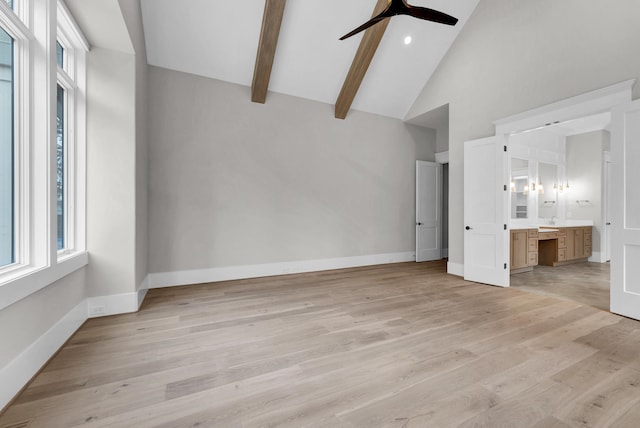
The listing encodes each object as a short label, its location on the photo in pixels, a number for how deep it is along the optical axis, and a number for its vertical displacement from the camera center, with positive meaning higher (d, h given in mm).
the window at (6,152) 1858 +388
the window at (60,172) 2768 +378
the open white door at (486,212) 4305 +22
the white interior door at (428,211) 6582 +50
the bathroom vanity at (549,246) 5180 -636
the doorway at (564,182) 6180 +724
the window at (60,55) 2744 +1493
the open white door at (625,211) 2975 +34
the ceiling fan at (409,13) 2915 +2097
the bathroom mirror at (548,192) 6660 +510
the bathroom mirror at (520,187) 6340 +583
